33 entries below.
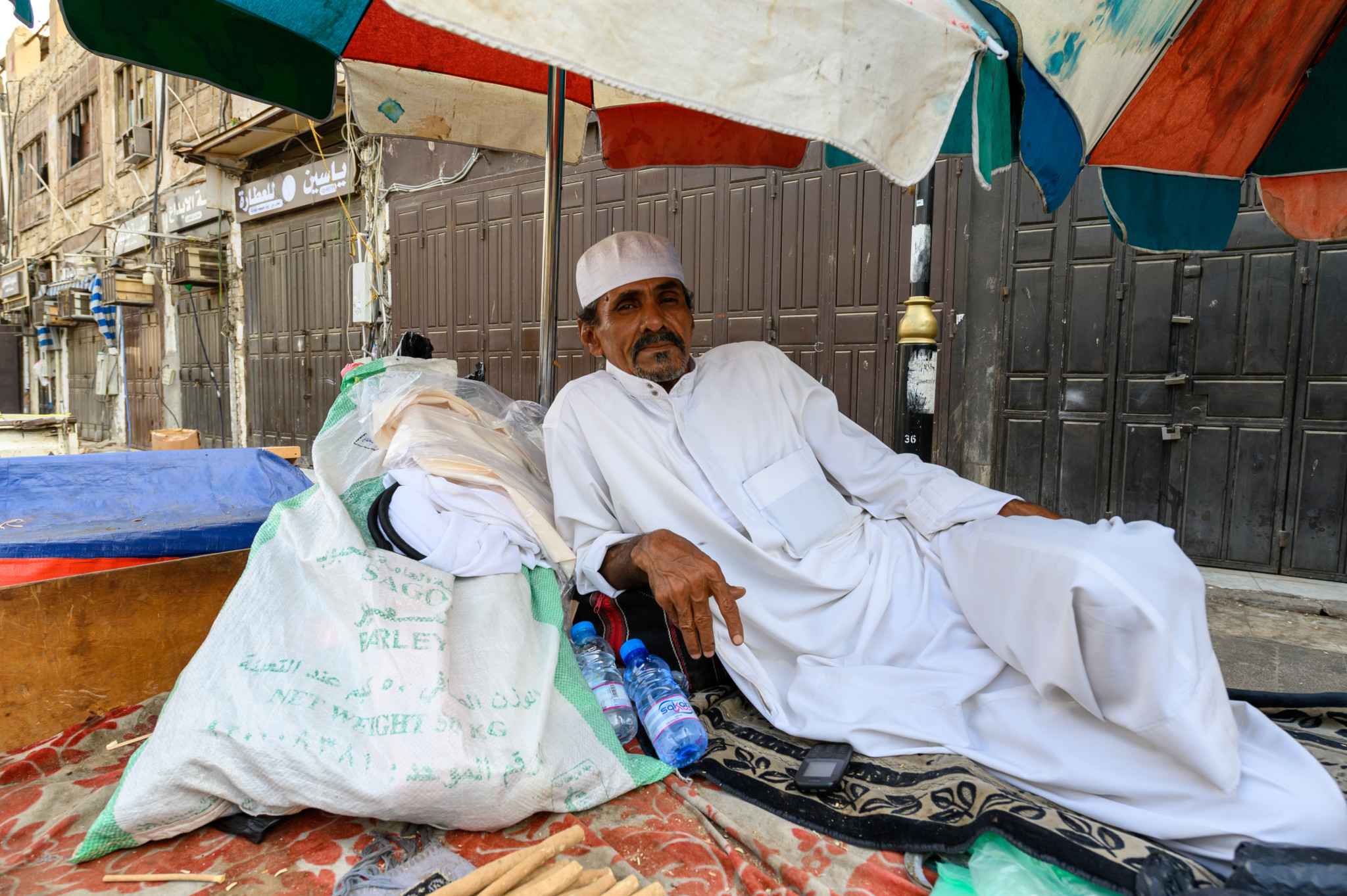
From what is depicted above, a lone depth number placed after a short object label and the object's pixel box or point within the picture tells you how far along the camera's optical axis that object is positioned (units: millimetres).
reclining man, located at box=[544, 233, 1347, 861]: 1323
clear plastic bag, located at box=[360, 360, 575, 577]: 2174
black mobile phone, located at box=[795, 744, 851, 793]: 1579
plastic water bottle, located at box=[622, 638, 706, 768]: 1742
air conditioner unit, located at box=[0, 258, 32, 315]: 15883
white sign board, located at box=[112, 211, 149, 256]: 11867
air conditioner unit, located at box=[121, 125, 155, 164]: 11227
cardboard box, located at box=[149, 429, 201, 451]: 5355
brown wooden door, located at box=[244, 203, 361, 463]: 8617
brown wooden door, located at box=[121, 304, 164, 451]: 11938
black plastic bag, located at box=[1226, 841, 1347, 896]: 1112
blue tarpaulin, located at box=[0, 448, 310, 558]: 2174
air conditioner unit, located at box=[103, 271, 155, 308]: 11367
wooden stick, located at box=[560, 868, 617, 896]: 1237
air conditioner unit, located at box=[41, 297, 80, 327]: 14230
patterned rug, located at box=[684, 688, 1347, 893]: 1313
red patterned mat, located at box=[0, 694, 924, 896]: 1334
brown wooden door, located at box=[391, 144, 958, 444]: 5090
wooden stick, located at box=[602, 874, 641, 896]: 1236
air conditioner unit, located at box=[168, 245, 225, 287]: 10219
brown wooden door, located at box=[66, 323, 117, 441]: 14086
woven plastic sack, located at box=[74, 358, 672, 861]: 1386
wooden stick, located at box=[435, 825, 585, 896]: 1224
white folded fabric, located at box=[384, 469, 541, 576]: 1944
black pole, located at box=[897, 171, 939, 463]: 2801
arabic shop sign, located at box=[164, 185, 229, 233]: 10141
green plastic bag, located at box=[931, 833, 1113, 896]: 1268
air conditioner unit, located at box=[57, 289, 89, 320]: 13352
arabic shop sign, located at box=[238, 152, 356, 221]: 8227
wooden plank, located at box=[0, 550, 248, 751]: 1788
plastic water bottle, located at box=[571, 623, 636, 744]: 1875
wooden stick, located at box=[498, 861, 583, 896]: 1218
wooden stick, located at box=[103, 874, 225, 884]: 1308
